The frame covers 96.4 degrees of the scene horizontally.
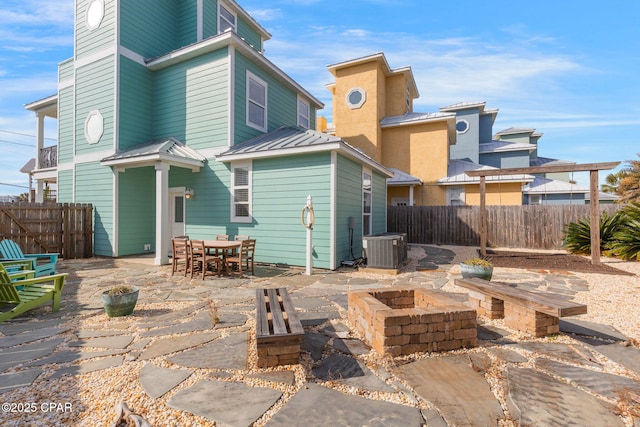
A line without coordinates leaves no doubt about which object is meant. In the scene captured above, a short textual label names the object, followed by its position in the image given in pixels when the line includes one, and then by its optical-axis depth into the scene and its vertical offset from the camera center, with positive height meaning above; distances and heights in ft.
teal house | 26.27 +7.61
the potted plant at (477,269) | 18.29 -3.38
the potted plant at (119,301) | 13.03 -3.79
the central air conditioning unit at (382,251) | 23.94 -2.87
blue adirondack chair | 18.98 -2.67
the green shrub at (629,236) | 28.12 -2.07
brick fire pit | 9.45 -3.81
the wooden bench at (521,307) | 10.17 -3.71
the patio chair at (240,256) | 21.95 -3.19
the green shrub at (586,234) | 31.99 -2.07
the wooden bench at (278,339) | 8.61 -3.69
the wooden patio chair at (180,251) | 21.97 -2.60
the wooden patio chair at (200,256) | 20.90 -2.96
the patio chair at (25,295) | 13.06 -3.69
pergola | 26.37 +3.81
